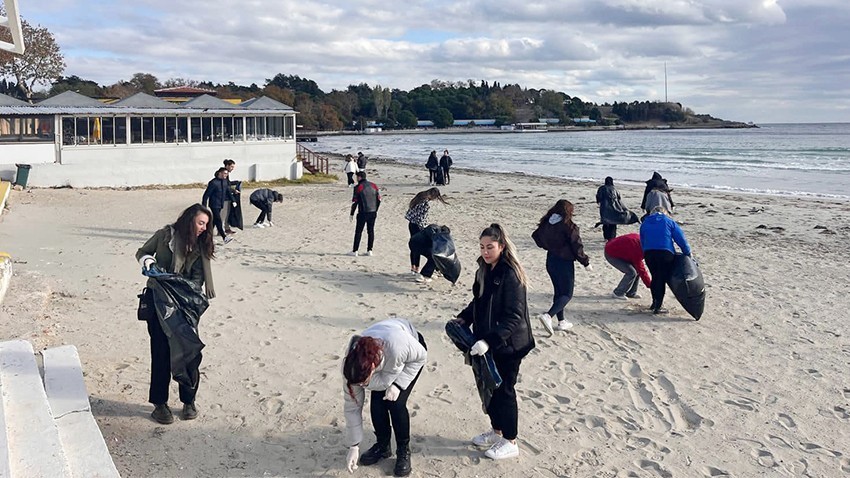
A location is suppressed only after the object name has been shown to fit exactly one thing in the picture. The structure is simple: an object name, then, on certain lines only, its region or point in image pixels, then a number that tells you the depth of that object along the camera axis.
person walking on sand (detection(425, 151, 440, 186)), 27.95
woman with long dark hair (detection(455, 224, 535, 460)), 4.33
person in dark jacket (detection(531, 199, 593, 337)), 7.21
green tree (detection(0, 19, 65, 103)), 39.56
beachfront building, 21.67
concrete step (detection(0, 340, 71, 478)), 3.79
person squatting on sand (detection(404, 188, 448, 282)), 9.53
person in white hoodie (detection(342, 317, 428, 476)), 3.83
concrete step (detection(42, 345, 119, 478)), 4.06
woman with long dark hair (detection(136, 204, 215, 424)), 4.79
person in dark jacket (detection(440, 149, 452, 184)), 28.03
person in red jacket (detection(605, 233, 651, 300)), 8.77
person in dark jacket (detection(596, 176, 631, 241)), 12.07
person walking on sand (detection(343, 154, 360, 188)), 23.98
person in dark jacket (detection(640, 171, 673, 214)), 11.38
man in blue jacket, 7.87
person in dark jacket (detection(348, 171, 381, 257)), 10.76
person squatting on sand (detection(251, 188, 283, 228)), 14.48
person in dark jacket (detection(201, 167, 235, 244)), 12.26
